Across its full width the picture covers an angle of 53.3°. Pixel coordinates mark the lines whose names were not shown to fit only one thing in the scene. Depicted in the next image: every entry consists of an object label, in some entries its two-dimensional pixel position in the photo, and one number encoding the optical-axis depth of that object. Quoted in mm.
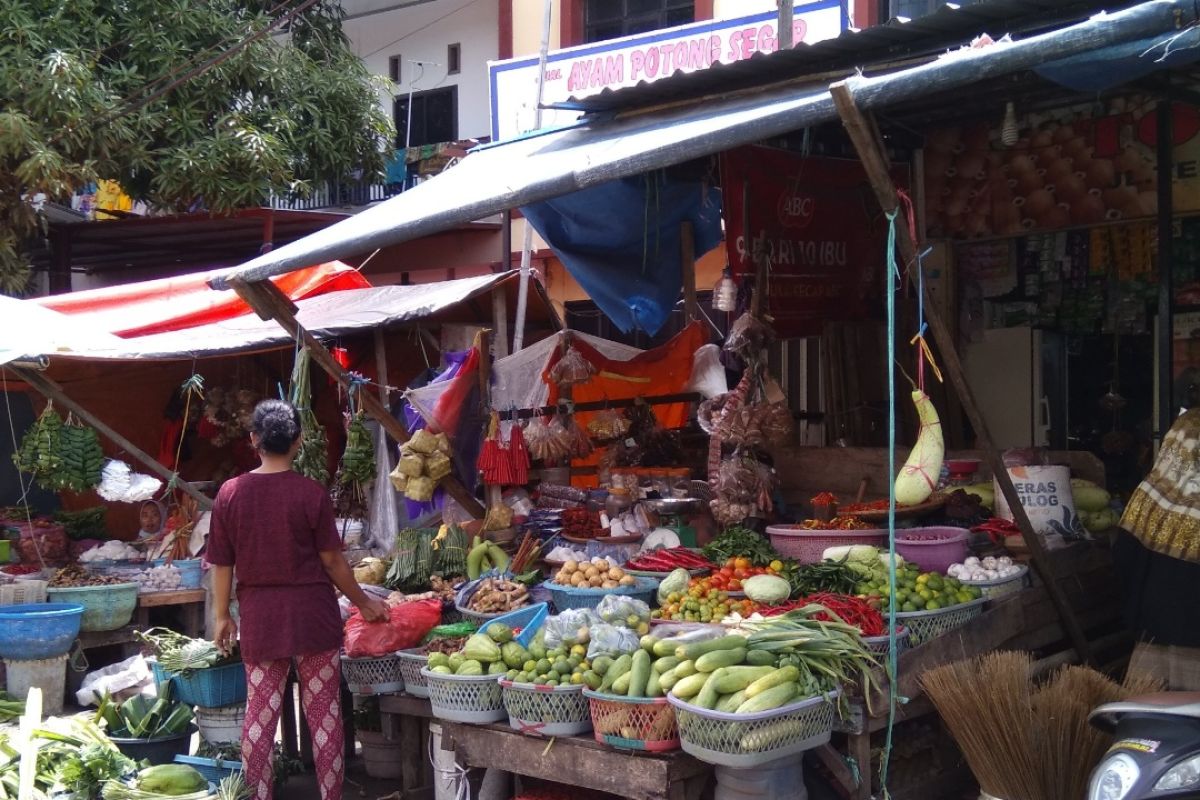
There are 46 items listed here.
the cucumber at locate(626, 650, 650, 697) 4840
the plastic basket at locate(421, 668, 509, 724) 5344
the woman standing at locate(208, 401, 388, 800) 5465
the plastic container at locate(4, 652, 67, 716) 7492
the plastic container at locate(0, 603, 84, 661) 7406
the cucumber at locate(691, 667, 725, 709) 4539
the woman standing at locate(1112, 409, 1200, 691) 5355
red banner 6996
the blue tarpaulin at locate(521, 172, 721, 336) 7797
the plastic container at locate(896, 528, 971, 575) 5711
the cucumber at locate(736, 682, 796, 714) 4469
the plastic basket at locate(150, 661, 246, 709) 6289
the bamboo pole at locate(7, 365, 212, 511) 8391
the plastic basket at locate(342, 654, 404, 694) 6203
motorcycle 3658
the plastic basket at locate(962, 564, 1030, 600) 5574
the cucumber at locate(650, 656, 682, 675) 4887
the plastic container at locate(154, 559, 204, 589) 8922
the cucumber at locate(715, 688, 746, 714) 4516
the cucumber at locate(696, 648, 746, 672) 4727
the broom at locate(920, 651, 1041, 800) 4680
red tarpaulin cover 9609
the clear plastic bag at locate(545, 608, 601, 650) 5320
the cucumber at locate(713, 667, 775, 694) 4586
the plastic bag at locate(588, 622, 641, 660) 5164
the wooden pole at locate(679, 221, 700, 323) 8047
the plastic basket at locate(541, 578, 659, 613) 6051
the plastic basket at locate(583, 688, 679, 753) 4730
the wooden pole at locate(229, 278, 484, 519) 6926
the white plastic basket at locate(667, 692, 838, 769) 4449
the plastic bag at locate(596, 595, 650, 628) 5484
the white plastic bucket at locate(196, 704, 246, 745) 6367
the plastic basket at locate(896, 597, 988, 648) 5242
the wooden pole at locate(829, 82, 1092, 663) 4469
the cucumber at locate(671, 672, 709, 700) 4629
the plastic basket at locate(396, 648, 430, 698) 6004
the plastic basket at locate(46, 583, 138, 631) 8023
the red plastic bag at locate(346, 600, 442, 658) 6109
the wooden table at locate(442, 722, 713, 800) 4723
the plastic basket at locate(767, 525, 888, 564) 6066
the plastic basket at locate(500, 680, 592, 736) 5055
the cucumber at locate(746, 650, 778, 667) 4789
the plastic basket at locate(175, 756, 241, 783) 6133
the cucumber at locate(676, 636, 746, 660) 4852
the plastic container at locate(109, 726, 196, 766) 6355
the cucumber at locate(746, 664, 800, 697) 4551
